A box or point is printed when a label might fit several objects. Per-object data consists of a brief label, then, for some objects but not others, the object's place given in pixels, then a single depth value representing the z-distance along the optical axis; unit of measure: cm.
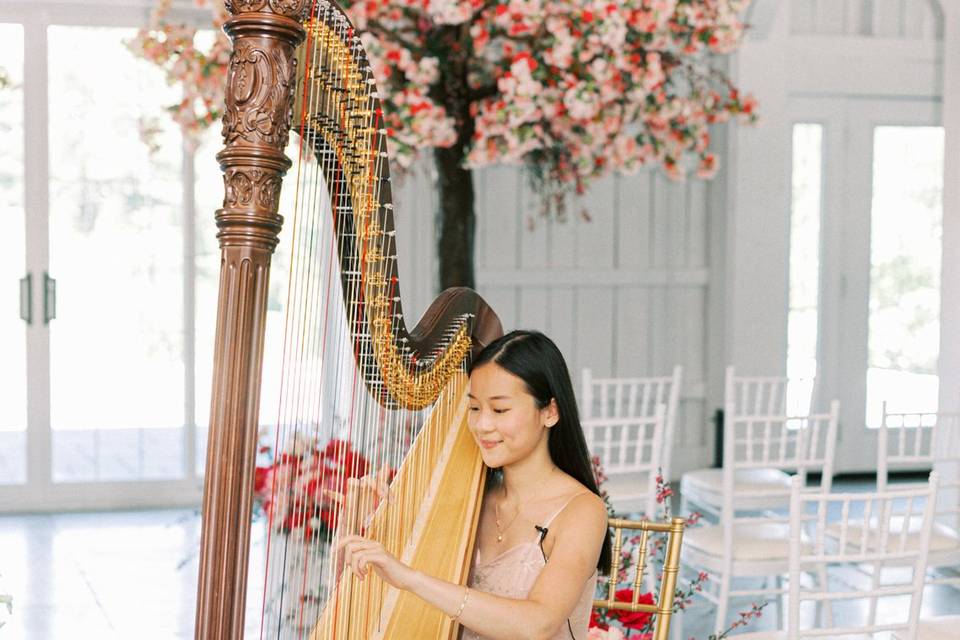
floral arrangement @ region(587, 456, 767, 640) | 222
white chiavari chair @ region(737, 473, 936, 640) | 252
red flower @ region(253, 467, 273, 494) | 321
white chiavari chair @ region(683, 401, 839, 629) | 370
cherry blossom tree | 391
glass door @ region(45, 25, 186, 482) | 598
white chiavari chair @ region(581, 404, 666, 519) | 391
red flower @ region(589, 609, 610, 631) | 245
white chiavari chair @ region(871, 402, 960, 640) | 301
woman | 180
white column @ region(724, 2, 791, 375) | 646
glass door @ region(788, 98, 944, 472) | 678
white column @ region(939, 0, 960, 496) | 499
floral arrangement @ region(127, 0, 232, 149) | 414
